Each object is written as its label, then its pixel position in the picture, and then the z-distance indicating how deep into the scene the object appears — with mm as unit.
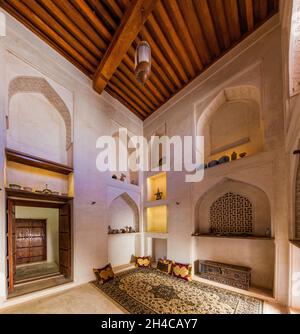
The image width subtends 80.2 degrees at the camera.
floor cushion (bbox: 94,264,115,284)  5302
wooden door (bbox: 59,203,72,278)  5234
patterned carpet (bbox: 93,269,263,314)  3641
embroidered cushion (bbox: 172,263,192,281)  5359
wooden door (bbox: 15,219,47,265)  7098
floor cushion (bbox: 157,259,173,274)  5902
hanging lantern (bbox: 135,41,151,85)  3162
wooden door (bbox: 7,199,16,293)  3969
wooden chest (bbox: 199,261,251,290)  4553
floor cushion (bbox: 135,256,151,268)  6805
